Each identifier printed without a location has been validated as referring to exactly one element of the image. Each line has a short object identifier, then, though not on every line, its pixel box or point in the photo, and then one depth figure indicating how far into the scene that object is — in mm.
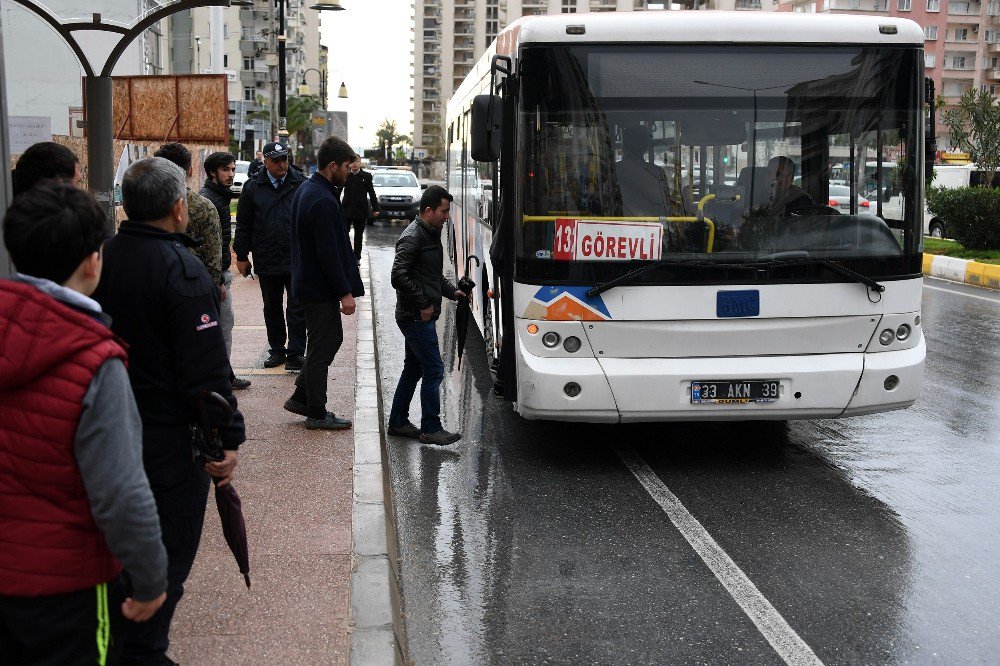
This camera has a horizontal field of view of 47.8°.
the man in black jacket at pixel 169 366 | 3441
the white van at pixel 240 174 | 47156
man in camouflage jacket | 7105
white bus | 6820
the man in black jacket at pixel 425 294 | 7402
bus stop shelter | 8492
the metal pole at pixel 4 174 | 4305
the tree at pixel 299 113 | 80938
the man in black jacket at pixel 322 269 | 7367
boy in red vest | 2498
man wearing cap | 9672
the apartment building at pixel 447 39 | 166375
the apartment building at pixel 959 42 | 114812
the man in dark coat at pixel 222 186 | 8836
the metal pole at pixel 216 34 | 44447
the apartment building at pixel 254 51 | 49938
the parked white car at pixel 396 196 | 33125
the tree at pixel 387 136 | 166475
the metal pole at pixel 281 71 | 24245
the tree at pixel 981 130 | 27547
